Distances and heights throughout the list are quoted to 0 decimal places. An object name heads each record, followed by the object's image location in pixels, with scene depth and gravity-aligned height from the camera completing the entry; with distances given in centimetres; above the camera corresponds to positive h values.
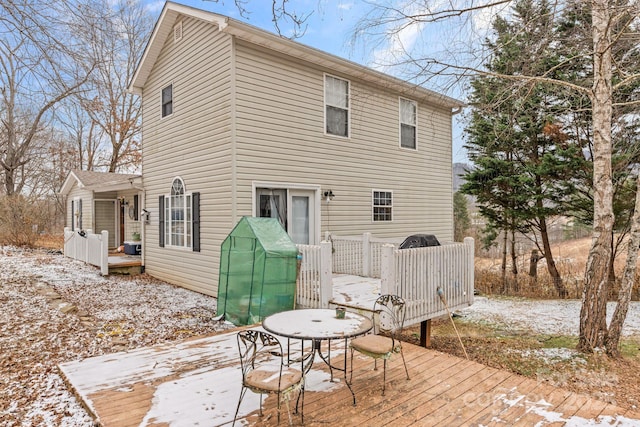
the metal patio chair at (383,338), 359 -131
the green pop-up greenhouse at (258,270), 604 -95
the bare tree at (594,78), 507 +193
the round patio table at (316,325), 329 -106
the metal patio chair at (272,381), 277 -127
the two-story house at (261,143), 808 +170
